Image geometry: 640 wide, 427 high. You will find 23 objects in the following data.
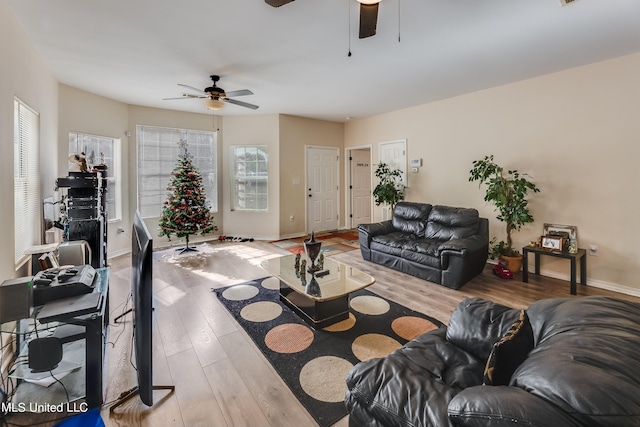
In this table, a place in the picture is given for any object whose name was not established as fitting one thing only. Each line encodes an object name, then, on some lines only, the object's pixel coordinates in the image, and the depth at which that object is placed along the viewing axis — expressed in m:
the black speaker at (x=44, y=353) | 1.57
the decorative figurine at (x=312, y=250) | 2.84
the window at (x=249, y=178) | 6.13
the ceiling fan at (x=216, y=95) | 3.73
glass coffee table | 2.50
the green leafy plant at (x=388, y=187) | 5.49
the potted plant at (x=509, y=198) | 3.72
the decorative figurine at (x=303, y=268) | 2.89
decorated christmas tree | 4.94
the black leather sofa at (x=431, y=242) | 3.44
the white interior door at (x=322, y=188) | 6.56
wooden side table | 3.26
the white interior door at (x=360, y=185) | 7.19
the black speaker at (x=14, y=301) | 1.55
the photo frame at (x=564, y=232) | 3.53
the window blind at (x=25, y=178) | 2.55
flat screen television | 1.33
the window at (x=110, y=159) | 4.52
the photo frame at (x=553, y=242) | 3.47
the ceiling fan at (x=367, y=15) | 1.77
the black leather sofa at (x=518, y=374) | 0.68
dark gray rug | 1.79
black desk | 1.61
